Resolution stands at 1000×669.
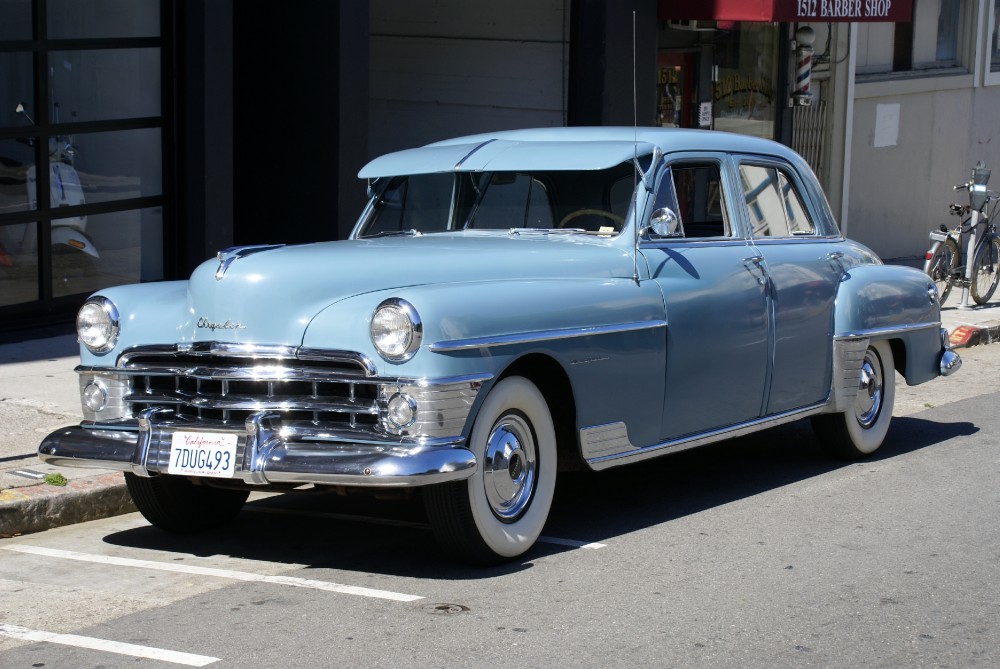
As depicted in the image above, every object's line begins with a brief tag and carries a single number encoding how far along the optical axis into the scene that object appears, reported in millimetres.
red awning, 14984
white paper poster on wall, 19234
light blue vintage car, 5676
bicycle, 14906
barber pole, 17672
